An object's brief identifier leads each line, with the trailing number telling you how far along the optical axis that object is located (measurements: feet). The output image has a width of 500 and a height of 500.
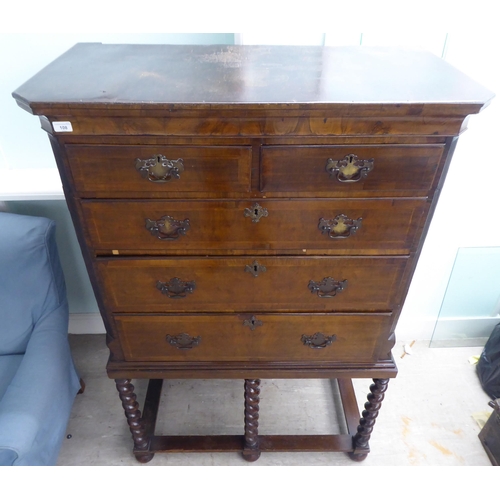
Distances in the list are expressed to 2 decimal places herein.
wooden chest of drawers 2.54
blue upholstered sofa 3.89
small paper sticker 2.55
